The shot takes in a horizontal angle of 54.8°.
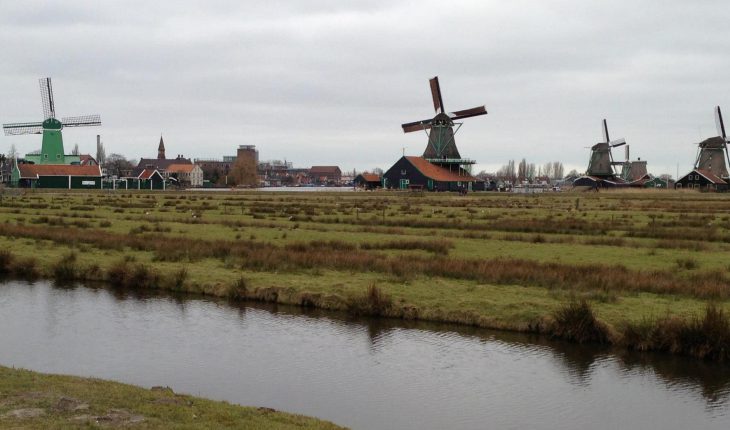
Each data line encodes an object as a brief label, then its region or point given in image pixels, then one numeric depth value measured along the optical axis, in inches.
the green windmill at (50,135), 6048.2
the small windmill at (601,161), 6929.1
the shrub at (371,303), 941.2
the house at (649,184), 7477.4
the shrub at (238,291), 1038.4
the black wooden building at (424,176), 5369.1
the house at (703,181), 5812.0
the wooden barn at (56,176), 5777.6
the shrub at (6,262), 1249.4
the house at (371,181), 6116.1
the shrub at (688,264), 1153.5
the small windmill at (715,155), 6136.8
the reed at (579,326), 818.2
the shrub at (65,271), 1191.6
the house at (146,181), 6707.7
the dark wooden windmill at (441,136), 5565.9
